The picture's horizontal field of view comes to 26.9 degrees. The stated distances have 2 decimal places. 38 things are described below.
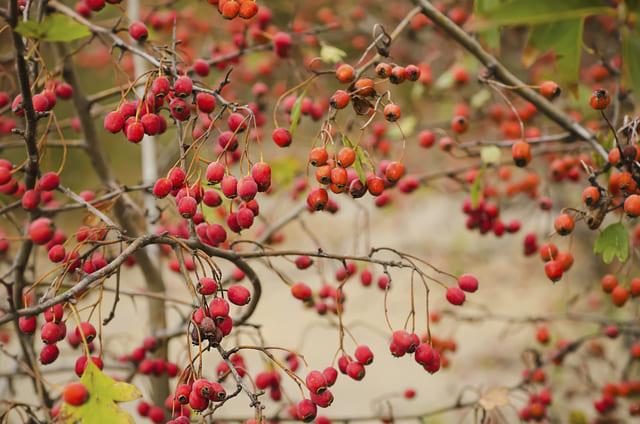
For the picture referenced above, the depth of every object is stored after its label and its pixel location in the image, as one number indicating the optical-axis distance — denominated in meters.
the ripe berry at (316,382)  0.66
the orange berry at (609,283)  0.78
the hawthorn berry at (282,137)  0.69
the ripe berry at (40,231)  0.66
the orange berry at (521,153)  0.75
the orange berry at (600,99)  0.71
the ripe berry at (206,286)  0.65
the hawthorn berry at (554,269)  0.73
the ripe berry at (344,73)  0.70
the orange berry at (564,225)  0.72
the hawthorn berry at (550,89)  0.74
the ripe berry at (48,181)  0.70
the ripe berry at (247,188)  0.66
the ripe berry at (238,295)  0.67
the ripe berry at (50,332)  0.65
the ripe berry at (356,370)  0.69
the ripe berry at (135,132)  0.67
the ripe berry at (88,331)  0.66
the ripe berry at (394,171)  0.70
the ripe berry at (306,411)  0.66
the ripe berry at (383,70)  0.68
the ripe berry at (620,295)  0.77
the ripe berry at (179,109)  0.67
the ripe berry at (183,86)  0.66
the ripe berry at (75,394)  0.63
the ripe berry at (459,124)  0.86
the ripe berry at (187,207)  0.65
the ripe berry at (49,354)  0.66
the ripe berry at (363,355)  0.70
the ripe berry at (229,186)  0.66
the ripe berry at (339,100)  0.67
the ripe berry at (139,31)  0.73
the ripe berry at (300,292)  0.73
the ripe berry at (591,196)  0.71
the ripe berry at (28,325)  0.68
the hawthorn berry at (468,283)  0.71
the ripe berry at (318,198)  0.68
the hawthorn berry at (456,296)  0.71
